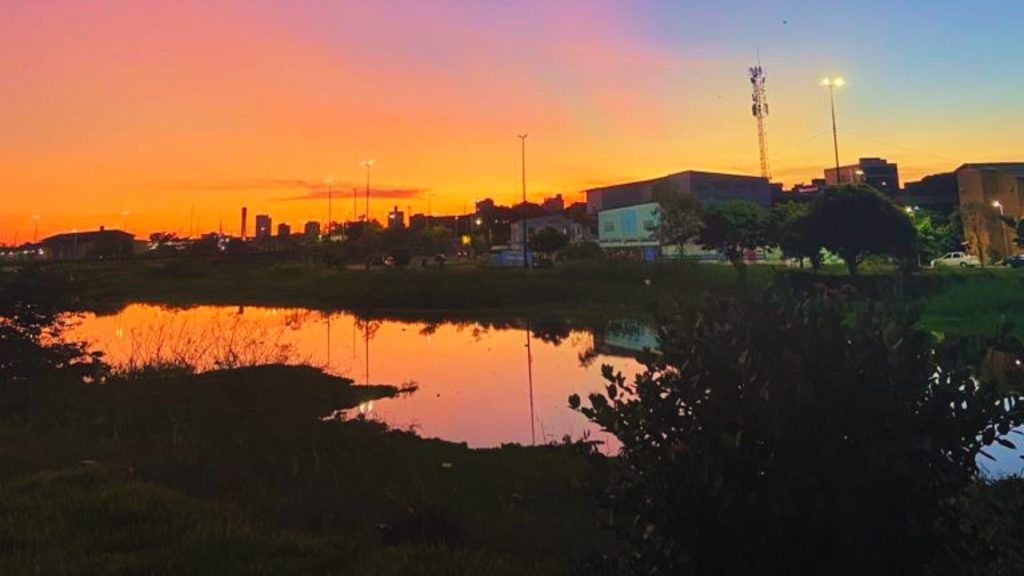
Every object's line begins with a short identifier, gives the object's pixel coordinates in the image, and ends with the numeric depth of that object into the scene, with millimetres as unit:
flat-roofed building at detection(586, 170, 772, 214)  102812
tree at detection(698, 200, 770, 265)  54188
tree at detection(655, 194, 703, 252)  63456
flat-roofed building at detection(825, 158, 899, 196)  113250
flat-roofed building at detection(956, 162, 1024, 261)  61628
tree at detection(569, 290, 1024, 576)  3320
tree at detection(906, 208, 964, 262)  50012
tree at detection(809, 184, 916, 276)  34375
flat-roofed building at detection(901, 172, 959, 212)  95138
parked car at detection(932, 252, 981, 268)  56125
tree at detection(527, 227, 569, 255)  79438
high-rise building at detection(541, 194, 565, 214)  182775
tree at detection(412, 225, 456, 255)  96812
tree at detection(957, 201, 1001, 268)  53656
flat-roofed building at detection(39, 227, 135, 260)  124369
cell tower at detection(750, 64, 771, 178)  95462
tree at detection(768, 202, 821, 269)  36659
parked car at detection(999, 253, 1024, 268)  52072
